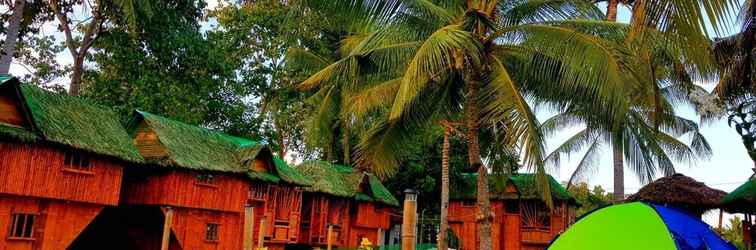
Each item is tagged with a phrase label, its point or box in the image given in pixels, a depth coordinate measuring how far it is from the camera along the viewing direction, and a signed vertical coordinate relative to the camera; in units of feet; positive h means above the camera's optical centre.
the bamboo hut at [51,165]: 42.91 +3.53
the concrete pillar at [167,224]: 50.24 -0.34
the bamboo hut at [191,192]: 56.49 +2.86
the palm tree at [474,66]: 33.14 +10.44
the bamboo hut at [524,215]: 82.12 +3.47
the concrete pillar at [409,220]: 21.70 +0.48
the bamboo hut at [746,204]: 47.03 +3.93
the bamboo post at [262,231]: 49.82 -0.45
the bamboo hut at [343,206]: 78.84 +3.32
